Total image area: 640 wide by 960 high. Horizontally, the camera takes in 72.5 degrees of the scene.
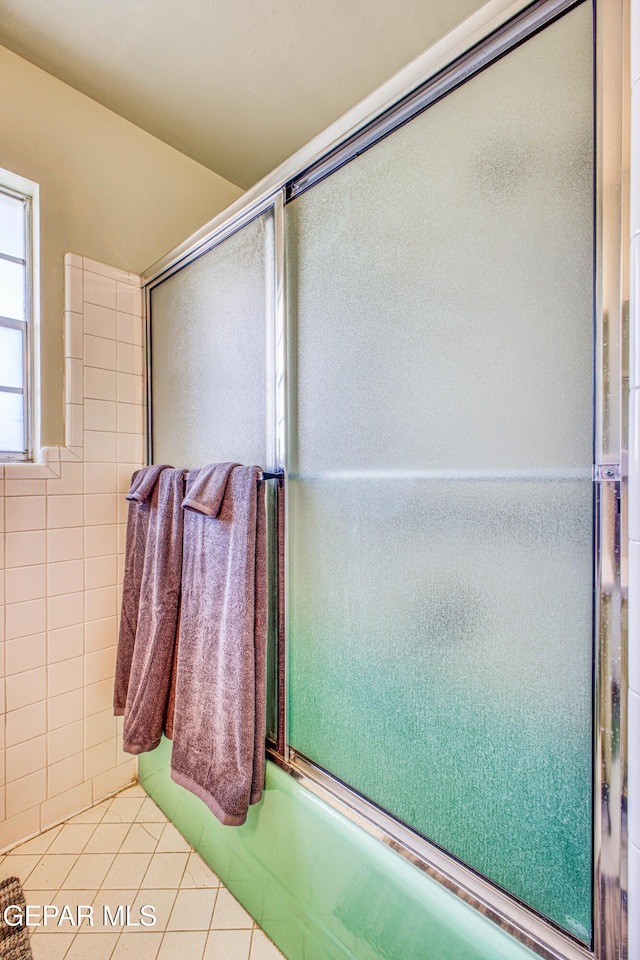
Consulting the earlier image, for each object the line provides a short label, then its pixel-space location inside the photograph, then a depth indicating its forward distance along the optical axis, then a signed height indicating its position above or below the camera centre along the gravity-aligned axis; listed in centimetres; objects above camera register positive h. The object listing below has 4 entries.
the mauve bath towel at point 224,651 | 98 -42
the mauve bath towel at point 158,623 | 121 -42
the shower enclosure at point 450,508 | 61 -5
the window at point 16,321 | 136 +48
